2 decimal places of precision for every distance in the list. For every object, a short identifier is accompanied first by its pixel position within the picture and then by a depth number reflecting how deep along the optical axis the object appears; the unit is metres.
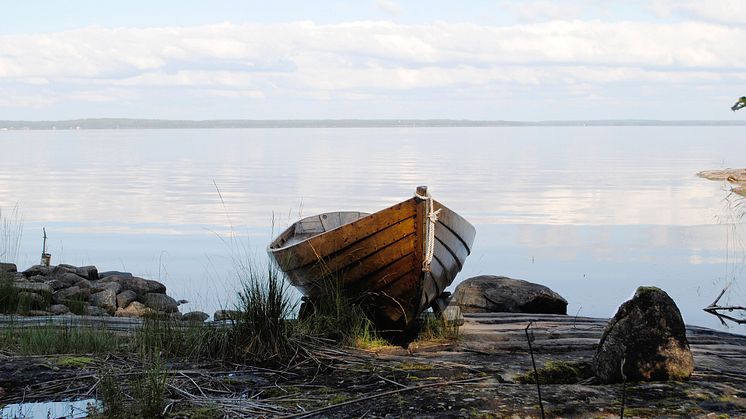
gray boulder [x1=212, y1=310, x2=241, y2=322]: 6.99
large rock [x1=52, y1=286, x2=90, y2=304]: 11.44
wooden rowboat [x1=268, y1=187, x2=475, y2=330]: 7.69
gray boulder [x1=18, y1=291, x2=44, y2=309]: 10.38
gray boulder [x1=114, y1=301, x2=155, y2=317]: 11.38
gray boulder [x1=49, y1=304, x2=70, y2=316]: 10.60
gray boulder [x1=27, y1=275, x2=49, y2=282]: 12.52
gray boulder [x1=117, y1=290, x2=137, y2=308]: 11.89
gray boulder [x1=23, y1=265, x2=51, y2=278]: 13.38
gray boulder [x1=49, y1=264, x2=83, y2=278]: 13.51
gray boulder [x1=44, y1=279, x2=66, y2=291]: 12.22
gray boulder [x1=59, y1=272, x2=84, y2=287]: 12.93
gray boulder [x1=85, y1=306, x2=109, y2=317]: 10.89
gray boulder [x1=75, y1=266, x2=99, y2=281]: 13.83
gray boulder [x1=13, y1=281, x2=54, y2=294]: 11.03
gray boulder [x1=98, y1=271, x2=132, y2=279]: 14.30
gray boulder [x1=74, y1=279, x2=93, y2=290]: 12.45
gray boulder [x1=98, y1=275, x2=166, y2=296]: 13.22
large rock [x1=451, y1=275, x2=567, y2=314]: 10.87
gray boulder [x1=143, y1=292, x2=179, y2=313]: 11.47
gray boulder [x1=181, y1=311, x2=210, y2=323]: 10.42
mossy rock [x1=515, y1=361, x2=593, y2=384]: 6.45
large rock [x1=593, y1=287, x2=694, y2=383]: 6.14
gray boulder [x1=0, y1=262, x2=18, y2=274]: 12.38
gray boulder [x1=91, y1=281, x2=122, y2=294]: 12.28
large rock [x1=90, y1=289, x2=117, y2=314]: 11.61
